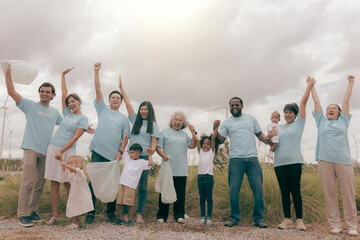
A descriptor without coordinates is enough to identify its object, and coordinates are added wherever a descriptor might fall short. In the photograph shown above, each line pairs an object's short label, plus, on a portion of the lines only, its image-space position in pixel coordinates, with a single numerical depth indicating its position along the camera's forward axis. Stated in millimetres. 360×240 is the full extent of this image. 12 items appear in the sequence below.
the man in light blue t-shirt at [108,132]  5312
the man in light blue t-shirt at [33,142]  5281
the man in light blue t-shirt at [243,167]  5543
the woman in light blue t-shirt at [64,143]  5180
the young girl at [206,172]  5609
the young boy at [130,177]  5102
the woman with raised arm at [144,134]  5418
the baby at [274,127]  5598
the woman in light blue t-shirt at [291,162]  5359
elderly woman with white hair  5637
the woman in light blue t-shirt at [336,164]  5133
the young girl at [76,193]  4922
